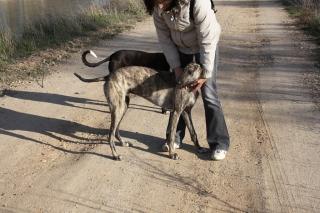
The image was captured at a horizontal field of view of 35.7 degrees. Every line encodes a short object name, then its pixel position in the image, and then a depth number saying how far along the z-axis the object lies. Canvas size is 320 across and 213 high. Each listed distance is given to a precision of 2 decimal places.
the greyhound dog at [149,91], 5.24
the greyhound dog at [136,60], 6.67
